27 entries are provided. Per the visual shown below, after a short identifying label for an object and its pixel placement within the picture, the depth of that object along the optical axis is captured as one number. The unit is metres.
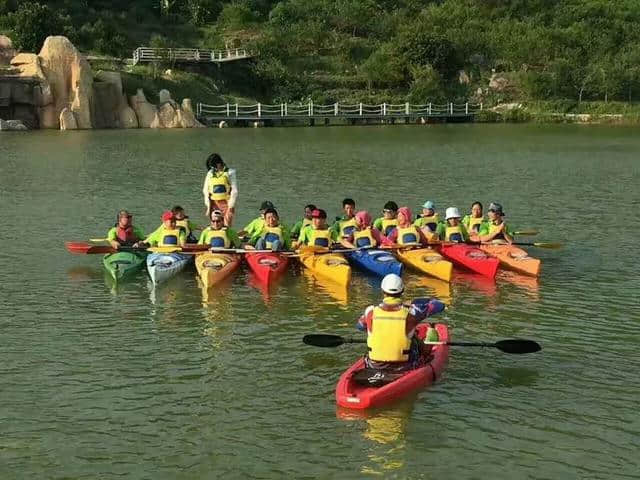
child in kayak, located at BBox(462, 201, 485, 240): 17.17
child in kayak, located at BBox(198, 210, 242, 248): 16.02
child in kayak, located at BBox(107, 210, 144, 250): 16.42
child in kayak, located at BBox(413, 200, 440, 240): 17.08
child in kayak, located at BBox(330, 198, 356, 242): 16.48
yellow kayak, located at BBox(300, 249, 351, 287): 14.94
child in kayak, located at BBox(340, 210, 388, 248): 16.20
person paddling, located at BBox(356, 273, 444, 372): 9.59
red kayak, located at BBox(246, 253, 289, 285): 14.95
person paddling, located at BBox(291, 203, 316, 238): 16.52
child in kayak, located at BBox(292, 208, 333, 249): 16.06
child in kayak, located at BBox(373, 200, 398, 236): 17.16
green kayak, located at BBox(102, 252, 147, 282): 15.48
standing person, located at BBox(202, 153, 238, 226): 17.09
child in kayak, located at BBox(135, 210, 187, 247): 16.08
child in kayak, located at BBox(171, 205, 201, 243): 16.31
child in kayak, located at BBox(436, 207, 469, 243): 16.61
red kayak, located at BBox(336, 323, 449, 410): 9.32
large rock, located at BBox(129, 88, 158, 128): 54.28
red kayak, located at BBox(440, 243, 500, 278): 15.48
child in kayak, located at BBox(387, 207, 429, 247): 16.30
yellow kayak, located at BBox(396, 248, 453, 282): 15.23
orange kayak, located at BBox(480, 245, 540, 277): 15.66
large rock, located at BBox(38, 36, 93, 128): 50.19
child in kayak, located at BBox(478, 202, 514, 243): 16.66
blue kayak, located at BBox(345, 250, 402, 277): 15.31
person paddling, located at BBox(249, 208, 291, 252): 16.01
